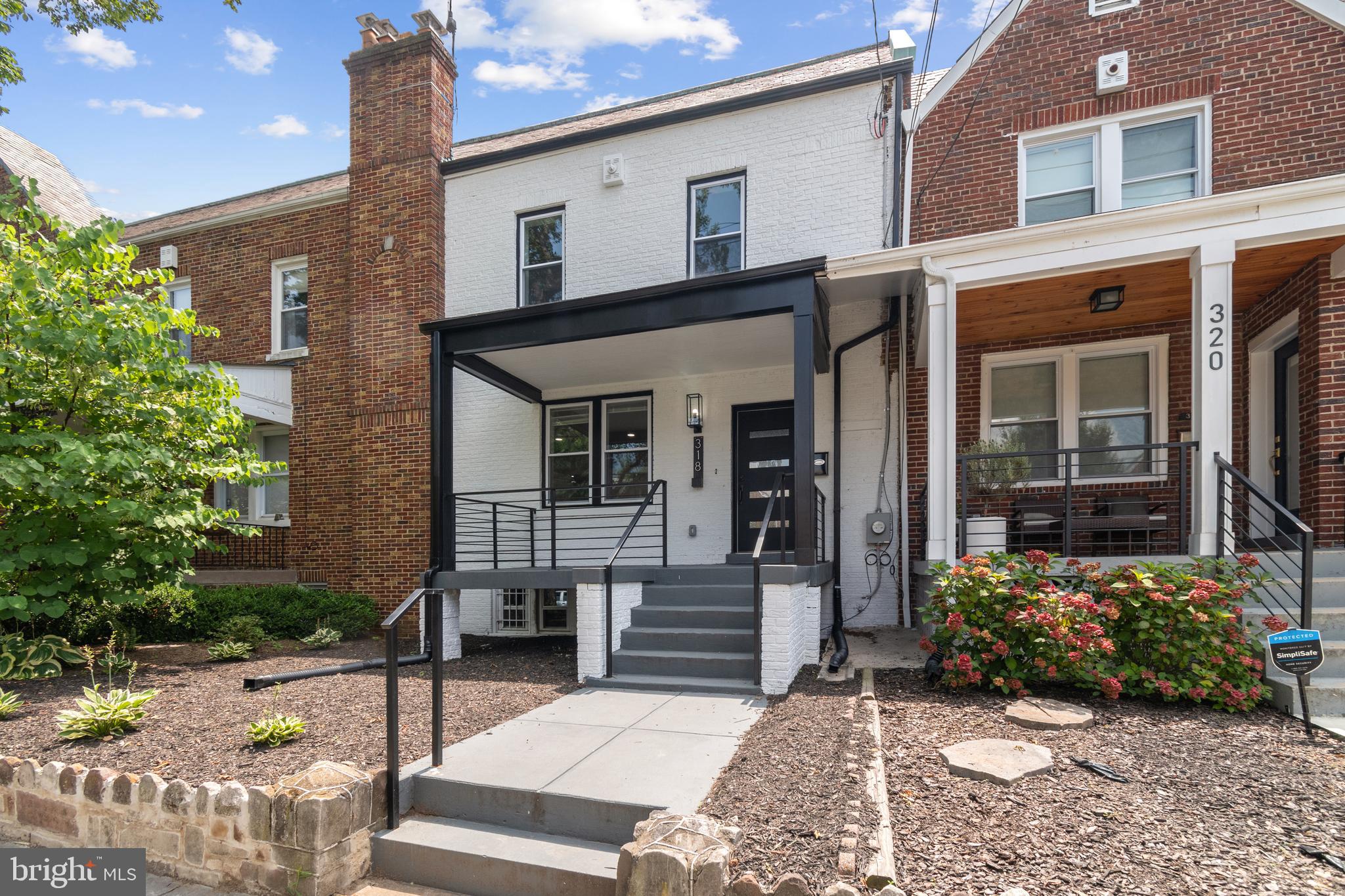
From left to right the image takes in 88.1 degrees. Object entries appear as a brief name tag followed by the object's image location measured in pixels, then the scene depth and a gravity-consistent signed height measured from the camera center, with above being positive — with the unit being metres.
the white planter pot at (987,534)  6.49 -0.70
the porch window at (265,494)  11.20 -0.60
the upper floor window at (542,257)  9.75 +2.85
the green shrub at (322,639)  8.14 -2.15
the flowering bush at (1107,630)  4.66 -1.19
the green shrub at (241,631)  7.80 -1.97
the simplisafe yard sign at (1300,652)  4.02 -1.12
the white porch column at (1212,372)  5.40 +0.70
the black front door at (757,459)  8.44 -0.01
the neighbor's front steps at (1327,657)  4.36 -1.33
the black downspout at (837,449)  7.59 +0.12
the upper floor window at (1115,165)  7.15 +3.14
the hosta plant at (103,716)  4.50 -1.72
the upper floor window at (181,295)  11.94 +2.80
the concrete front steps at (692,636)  5.70 -1.55
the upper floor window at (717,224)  8.84 +3.03
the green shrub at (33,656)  6.10 -1.82
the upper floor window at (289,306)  11.20 +2.46
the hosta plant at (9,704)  4.96 -1.80
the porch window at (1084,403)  7.44 +0.64
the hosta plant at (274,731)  4.29 -1.70
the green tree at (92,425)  5.77 +0.30
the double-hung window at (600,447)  9.20 +0.15
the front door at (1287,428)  6.71 +0.32
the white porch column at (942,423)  6.02 +0.32
